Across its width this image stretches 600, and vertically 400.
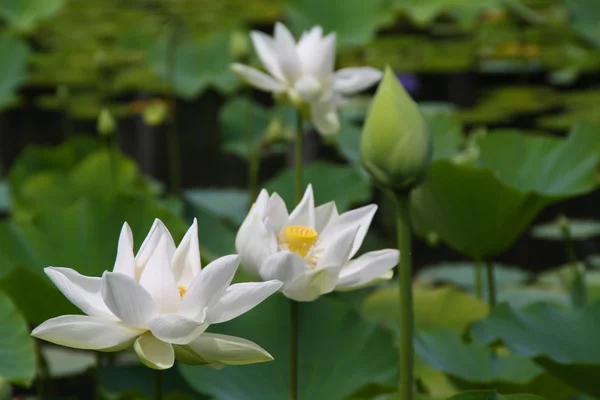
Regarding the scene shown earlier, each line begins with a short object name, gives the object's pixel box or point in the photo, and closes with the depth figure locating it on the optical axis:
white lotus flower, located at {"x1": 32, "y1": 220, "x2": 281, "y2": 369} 2.65
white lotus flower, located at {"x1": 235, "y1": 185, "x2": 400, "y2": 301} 2.77
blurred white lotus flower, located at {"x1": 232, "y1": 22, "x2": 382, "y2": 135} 3.42
